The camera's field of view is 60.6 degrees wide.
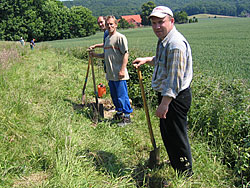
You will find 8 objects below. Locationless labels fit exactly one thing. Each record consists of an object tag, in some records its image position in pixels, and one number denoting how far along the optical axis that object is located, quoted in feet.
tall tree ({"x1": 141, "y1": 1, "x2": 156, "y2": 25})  283.18
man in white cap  6.54
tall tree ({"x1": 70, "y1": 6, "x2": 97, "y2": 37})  191.40
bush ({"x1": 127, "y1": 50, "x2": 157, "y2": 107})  17.13
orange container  18.87
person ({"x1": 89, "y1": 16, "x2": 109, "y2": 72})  15.36
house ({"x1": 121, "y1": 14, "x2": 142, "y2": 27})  344.86
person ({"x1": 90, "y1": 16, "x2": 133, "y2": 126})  12.66
